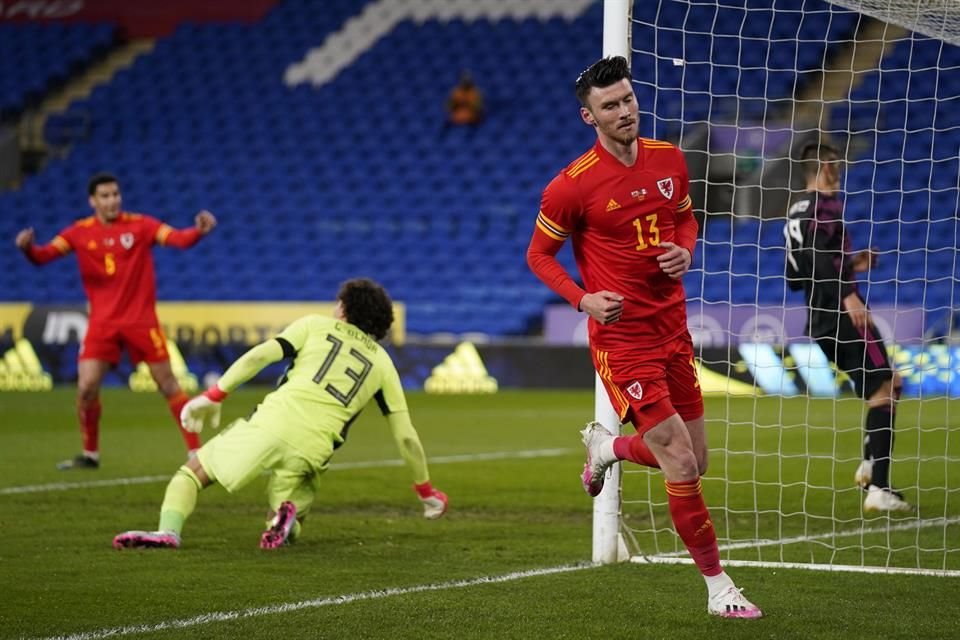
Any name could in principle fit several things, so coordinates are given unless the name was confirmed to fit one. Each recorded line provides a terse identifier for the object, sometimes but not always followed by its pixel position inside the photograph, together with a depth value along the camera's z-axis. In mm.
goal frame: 12961
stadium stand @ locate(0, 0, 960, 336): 46219
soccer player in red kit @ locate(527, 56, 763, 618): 10602
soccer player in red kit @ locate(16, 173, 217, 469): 21312
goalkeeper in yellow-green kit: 13750
